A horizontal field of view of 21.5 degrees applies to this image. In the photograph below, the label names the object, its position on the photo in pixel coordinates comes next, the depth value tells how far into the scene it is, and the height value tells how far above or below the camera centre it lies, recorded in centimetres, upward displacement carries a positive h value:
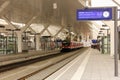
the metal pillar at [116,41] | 1460 +4
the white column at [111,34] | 3545 +88
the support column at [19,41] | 4732 +18
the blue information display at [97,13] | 1539 +141
